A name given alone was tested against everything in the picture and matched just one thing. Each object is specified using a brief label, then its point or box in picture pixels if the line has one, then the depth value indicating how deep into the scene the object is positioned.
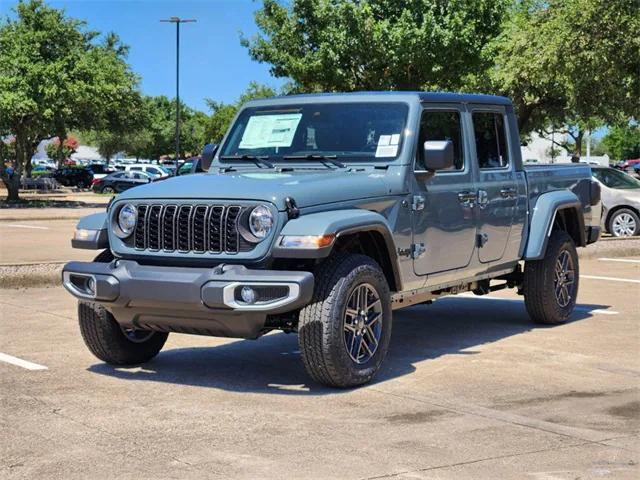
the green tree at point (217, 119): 99.38
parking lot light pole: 61.47
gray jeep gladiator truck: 6.74
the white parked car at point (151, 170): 61.41
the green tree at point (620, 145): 127.31
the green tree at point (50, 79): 35.91
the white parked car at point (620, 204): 20.03
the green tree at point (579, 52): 21.38
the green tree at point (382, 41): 33.12
